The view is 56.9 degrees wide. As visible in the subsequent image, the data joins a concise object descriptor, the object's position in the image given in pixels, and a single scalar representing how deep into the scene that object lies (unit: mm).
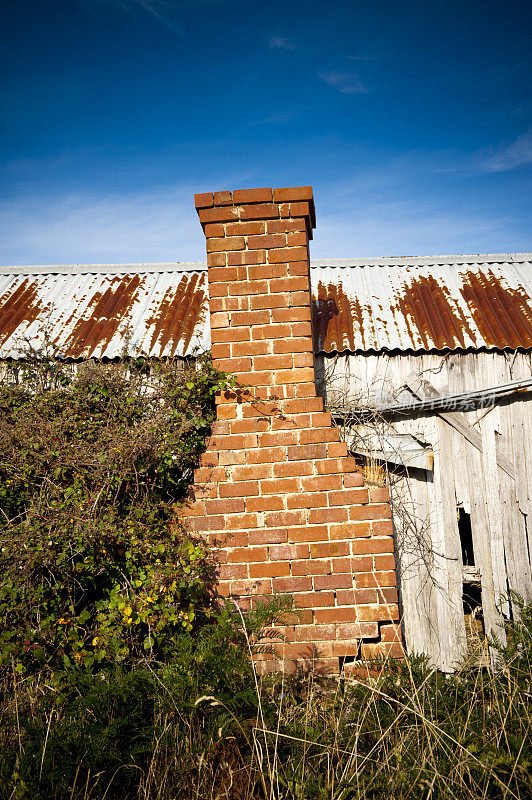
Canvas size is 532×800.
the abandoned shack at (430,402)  4473
